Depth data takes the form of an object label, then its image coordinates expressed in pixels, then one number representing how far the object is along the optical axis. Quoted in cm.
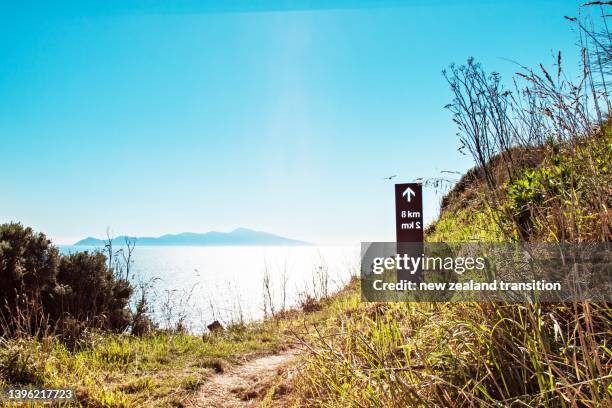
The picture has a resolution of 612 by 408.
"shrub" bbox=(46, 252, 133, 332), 739
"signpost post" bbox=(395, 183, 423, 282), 586
